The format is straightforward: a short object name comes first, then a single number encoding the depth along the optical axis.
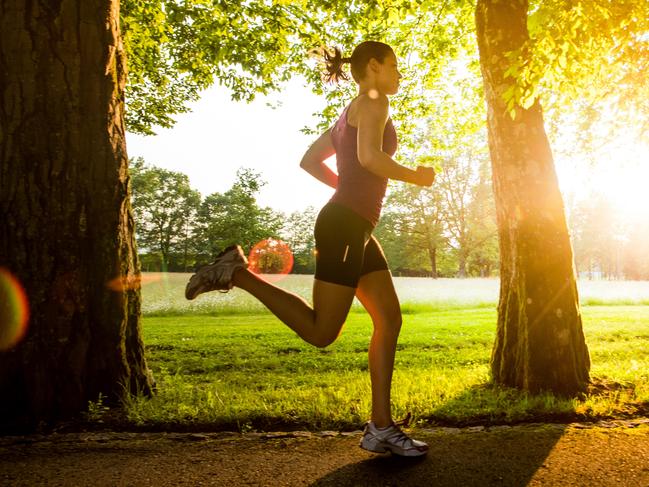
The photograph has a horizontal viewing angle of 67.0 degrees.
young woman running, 2.77
